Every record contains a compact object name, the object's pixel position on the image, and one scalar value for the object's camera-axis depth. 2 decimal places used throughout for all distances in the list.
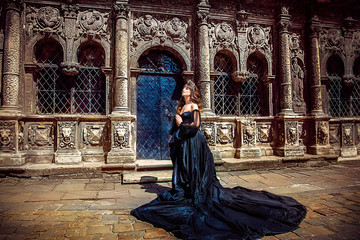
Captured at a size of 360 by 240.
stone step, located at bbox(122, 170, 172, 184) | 5.00
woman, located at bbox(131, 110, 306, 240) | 2.56
